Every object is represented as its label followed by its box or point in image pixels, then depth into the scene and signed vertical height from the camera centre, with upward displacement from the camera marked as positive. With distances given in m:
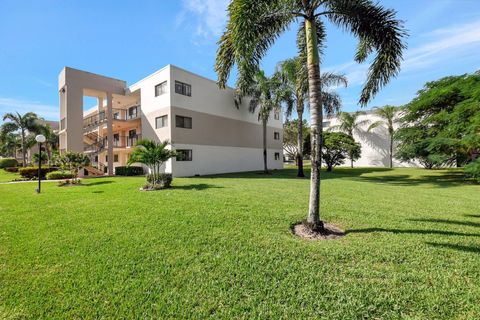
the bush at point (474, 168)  10.55 -0.38
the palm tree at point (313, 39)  5.50 +3.62
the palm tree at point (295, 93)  17.55 +6.21
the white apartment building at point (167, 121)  19.52 +4.61
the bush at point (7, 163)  36.41 +0.91
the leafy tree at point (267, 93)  19.25 +6.66
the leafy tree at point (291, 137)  43.23 +5.61
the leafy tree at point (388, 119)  33.64 +6.94
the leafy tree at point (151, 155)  11.88 +0.62
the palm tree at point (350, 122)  37.12 +6.99
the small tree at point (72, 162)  14.75 +0.37
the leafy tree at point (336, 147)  26.06 +1.88
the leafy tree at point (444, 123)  14.57 +3.08
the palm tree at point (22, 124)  31.16 +6.47
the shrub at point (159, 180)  11.86 -0.82
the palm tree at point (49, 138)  33.23 +4.91
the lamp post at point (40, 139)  11.34 +1.52
